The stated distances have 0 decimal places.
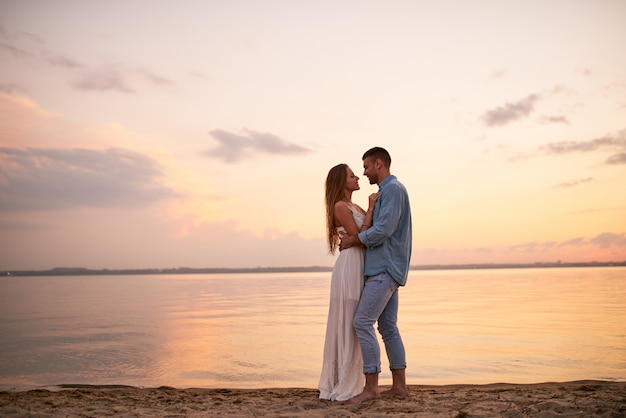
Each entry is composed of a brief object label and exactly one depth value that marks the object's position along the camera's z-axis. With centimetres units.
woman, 562
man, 544
